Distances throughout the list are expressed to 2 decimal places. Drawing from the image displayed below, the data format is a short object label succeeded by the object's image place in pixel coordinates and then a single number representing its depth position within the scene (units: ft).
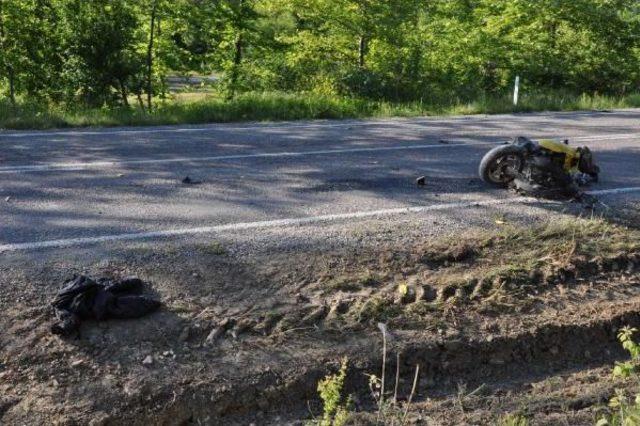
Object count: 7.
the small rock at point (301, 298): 15.70
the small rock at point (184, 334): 14.10
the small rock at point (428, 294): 16.26
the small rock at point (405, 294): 16.01
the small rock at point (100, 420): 12.22
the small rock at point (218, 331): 14.16
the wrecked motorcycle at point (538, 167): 23.36
